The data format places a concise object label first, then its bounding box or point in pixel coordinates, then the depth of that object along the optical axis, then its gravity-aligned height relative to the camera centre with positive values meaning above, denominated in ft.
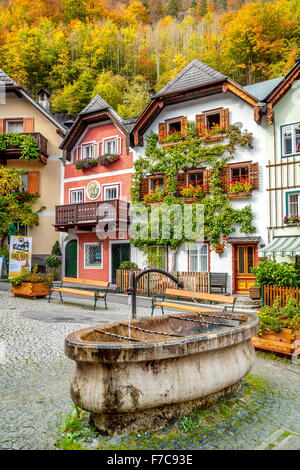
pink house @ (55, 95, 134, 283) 73.46 +13.48
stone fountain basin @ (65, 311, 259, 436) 12.57 -4.07
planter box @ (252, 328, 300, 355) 24.41 -5.31
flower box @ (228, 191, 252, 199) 60.49 +9.99
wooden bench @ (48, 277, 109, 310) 43.78 -3.79
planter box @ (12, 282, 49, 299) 50.88 -4.17
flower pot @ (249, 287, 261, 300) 51.96 -4.63
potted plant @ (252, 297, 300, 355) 24.53 -4.54
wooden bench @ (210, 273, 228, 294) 59.95 -3.35
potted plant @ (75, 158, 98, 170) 80.28 +19.77
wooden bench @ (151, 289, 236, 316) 36.08 -3.84
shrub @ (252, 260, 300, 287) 44.73 -1.85
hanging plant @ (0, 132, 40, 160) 80.90 +24.00
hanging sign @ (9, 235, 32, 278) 60.03 +0.67
